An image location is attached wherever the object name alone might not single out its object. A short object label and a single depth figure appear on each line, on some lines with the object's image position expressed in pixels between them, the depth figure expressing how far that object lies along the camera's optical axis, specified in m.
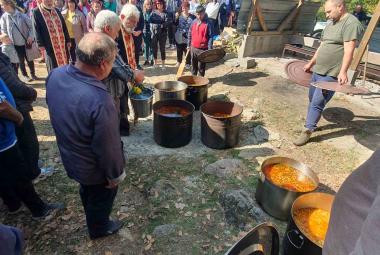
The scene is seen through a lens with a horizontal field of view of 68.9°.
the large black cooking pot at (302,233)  2.78
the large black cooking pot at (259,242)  1.94
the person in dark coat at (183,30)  9.21
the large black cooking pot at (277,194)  3.61
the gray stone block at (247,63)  9.74
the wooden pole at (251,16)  9.70
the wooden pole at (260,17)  9.84
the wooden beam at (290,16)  11.10
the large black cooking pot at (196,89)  6.89
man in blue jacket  2.46
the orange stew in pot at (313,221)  3.05
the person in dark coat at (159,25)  9.52
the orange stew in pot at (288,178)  3.83
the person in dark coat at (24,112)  3.13
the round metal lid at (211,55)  7.28
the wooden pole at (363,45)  6.61
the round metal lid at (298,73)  5.47
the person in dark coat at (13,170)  2.88
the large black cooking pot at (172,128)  5.21
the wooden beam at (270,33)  10.46
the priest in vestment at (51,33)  6.30
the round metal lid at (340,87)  4.27
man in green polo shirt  4.70
